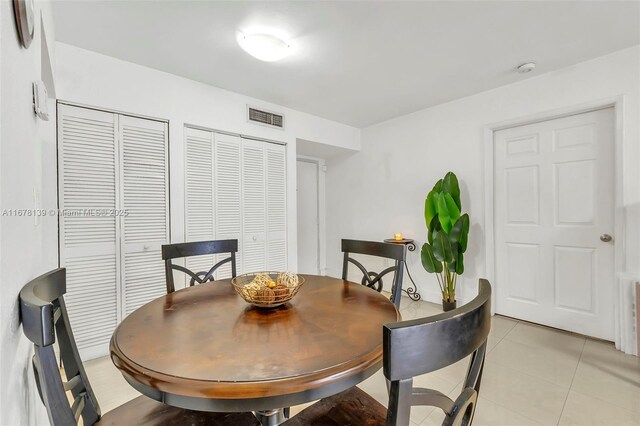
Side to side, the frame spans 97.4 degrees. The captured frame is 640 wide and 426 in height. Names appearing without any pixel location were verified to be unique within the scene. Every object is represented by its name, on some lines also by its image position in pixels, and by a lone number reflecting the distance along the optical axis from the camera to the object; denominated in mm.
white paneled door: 2512
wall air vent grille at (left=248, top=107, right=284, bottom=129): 3225
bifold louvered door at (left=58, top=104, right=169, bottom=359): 2213
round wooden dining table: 713
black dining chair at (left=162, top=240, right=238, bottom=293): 1782
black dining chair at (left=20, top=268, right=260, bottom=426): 658
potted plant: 2898
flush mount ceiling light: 2012
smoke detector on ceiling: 2514
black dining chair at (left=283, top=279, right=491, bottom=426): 508
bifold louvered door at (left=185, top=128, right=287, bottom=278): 2844
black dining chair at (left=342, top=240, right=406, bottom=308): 1704
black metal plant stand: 3633
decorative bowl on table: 1143
